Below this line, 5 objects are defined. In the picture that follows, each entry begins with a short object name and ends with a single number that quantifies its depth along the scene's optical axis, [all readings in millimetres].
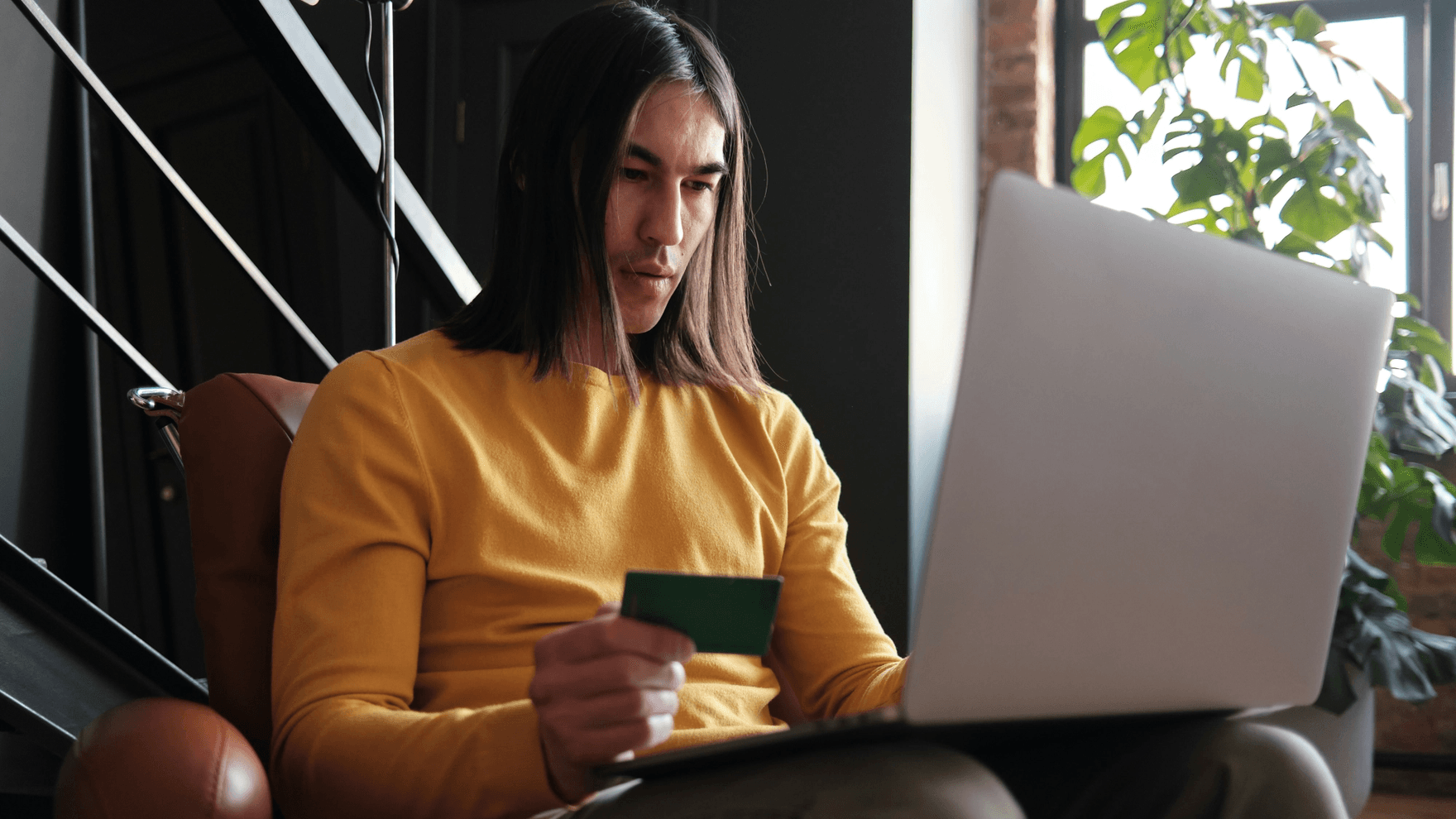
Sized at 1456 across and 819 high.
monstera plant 2133
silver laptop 532
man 628
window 3131
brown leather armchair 949
